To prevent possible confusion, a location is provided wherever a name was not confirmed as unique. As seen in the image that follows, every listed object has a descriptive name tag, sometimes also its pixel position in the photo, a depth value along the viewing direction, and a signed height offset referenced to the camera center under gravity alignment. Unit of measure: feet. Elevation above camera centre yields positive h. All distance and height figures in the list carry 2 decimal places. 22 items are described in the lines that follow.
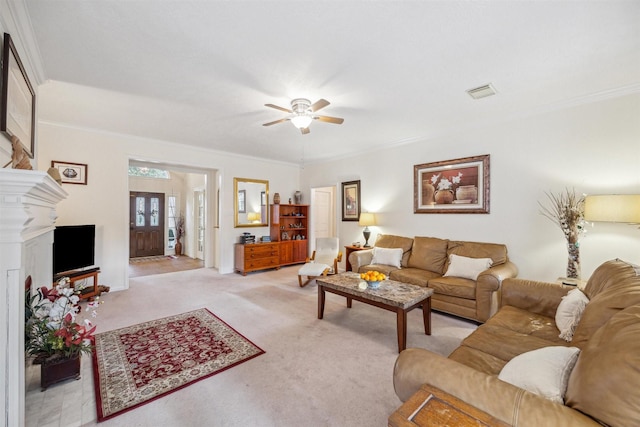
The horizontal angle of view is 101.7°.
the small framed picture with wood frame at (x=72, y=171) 12.68 +2.31
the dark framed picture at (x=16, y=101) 4.83 +2.53
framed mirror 19.33 +1.15
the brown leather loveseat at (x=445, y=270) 9.77 -2.56
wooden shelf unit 20.58 -1.21
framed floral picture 12.41 +1.54
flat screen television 11.46 -1.38
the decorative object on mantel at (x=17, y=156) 5.04 +1.22
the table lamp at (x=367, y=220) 16.12 -0.24
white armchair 14.52 -2.81
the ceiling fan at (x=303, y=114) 9.36 +3.82
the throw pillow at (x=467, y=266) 10.83 -2.16
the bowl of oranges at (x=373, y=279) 9.34 -2.25
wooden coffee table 8.02 -2.68
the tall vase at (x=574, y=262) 9.32 -1.68
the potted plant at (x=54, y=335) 6.19 -2.85
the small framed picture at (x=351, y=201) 18.07 +1.12
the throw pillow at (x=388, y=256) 13.52 -2.14
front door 24.22 -0.65
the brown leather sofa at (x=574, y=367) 2.76 -2.23
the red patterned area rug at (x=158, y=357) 6.25 -4.17
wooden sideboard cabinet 18.11 -2.88
